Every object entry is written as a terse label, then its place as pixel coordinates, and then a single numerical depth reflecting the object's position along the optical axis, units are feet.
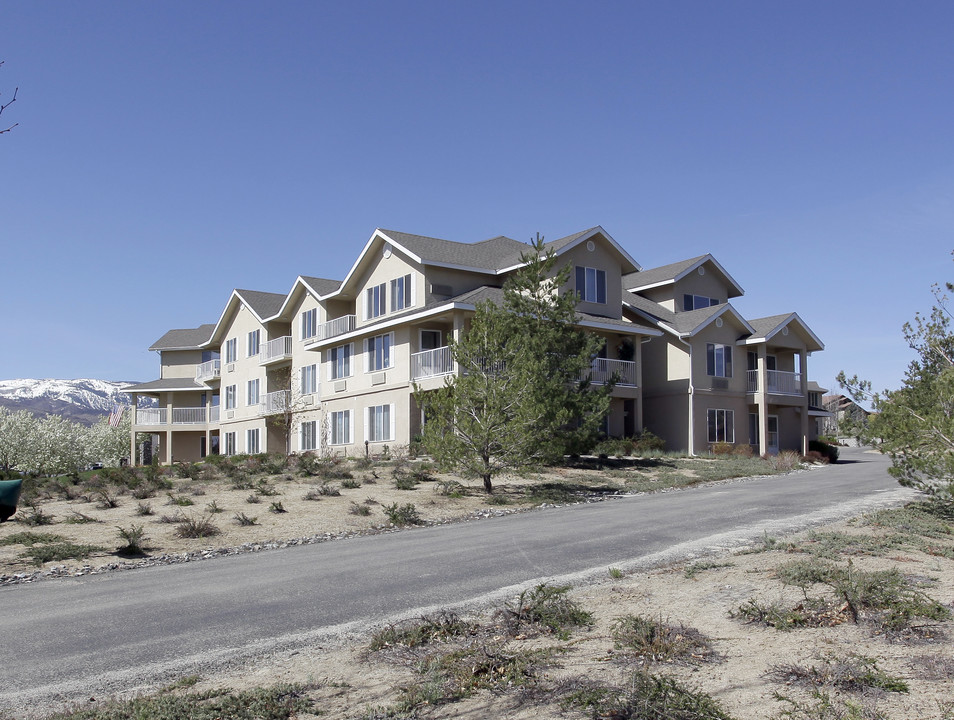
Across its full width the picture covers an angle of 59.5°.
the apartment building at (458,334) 110.73
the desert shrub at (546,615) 24.21
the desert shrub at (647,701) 15.57
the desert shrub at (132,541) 45.42
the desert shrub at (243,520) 54.08
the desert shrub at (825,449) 122.21
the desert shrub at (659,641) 20.42
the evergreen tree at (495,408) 70.18
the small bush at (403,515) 56.32
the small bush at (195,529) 50.65
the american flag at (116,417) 214.16
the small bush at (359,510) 58.90
